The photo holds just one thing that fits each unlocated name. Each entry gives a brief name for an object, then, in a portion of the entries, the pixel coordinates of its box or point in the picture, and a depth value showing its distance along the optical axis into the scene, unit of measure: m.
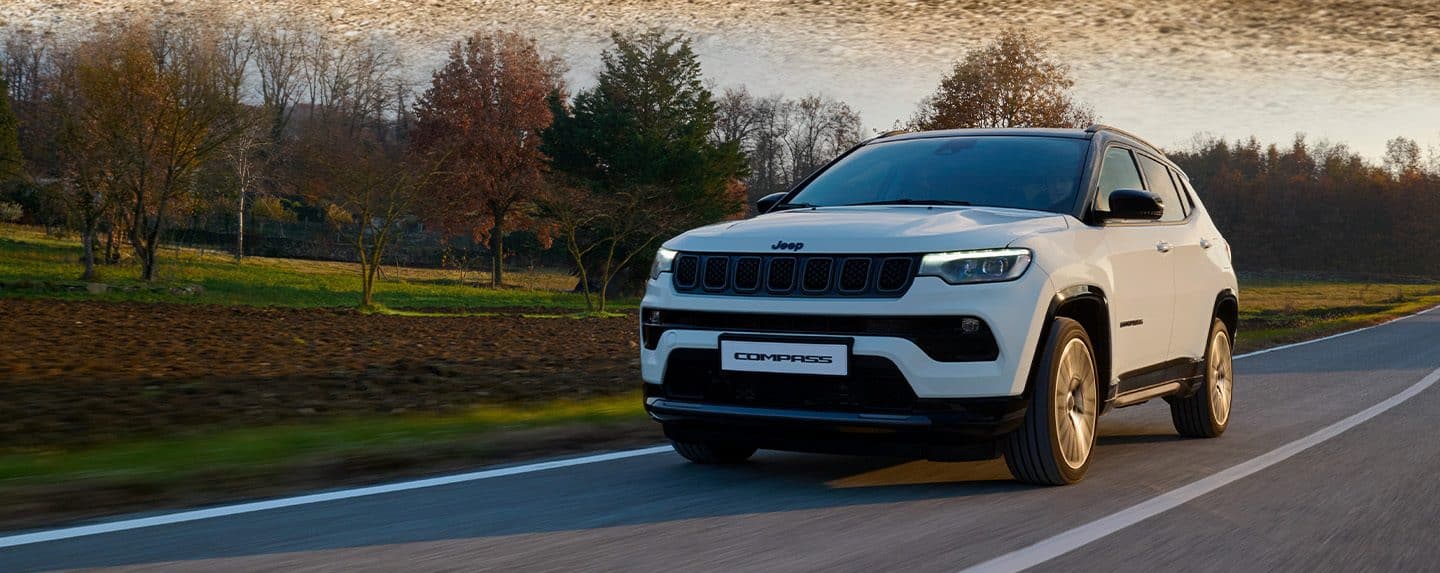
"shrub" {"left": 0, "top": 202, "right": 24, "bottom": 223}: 59.22
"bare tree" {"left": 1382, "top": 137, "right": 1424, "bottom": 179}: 142.25
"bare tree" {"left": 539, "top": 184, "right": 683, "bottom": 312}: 42.50
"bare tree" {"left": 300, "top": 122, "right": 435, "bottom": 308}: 37.38
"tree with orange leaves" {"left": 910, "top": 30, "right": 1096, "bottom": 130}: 47.50
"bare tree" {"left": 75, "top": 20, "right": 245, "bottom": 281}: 40.34
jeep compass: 5.58
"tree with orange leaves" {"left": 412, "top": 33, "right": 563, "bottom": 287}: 60.19
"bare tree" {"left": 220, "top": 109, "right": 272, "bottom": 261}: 44.28
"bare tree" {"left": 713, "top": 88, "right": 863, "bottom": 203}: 85.75
